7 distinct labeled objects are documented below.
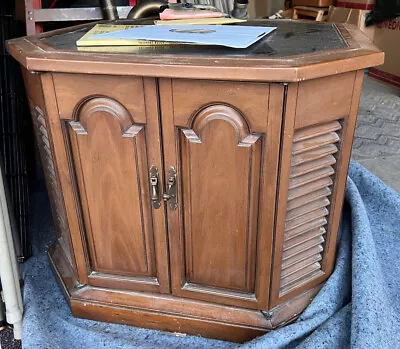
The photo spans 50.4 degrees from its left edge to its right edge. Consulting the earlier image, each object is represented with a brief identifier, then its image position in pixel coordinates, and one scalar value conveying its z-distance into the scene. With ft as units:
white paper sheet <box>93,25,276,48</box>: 2.41
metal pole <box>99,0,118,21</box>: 4.33
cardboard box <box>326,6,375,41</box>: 10.82
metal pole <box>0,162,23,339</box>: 2.97
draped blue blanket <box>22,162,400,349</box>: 2.75
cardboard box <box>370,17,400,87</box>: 10.36
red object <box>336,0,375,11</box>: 10.90
